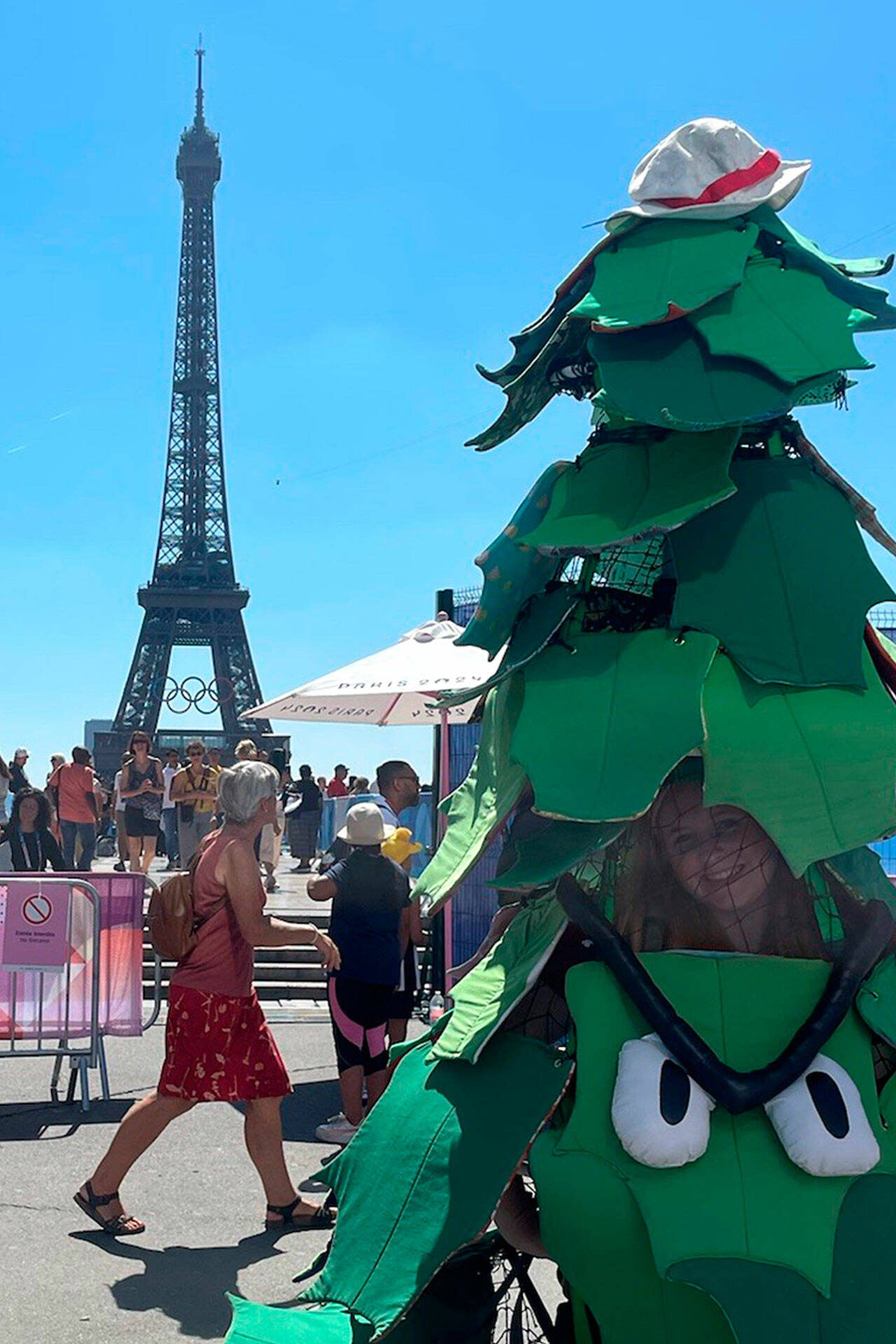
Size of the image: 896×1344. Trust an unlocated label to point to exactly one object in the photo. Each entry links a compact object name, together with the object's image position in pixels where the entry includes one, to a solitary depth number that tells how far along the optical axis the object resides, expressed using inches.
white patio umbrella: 320.2
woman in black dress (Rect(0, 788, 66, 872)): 422.3
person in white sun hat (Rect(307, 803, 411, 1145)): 261.6
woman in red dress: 209.3
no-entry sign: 309.3
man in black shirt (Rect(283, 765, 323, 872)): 737.0
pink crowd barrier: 312.0
